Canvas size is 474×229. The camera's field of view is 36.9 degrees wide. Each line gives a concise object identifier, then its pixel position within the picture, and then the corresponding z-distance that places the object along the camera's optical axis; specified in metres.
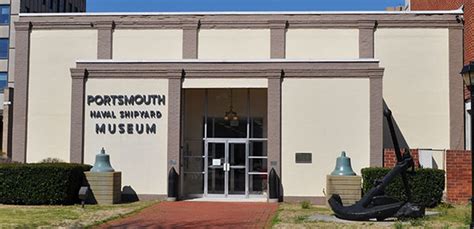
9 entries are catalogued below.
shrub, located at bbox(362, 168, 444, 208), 21.30
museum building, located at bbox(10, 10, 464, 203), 23.97
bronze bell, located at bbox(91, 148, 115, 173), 23.05
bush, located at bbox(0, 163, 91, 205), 22.03
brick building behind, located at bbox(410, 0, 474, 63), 25.45
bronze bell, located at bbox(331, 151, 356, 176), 22.48
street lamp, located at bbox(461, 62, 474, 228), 14.57
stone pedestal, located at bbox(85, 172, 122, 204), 22.67
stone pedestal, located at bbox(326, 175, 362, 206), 22.19
